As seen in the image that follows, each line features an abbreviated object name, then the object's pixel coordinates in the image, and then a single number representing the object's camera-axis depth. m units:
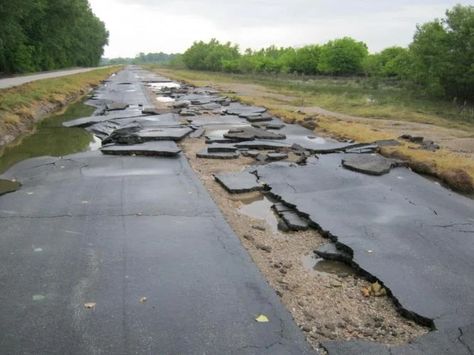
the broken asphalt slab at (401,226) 4.83
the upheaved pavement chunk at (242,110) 20.70
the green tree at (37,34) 27.72
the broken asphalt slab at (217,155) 11.48
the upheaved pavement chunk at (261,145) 12.79
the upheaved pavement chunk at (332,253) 5.86
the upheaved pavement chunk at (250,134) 13.77
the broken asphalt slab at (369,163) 10.07
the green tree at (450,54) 34.09
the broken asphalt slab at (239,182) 8.71
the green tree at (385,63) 62.87
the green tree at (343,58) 75.94
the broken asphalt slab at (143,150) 11.60
